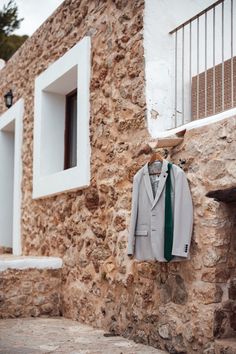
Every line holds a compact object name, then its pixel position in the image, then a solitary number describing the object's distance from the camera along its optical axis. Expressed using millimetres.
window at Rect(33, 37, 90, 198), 6637
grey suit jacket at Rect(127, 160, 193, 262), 4113
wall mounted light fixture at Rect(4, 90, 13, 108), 8781
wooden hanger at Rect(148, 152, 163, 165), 4477
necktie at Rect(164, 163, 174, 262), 4172
